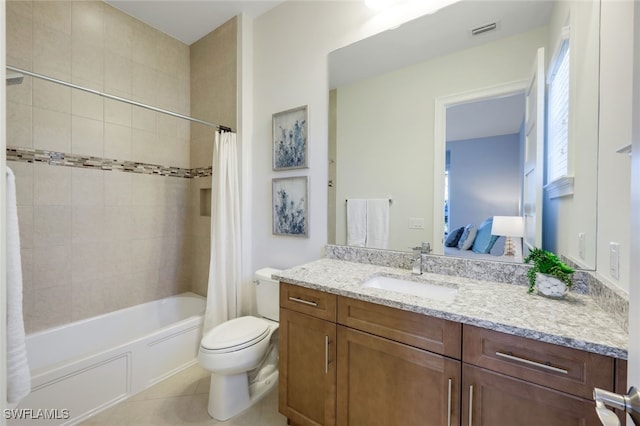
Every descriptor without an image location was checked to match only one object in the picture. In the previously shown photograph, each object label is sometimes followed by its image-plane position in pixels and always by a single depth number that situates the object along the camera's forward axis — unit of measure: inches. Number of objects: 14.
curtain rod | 56.9
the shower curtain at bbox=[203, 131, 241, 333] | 86.9
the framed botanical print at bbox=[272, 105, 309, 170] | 79.9
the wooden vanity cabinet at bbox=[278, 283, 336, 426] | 51.3
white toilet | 61.8
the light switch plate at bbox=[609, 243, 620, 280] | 35.4
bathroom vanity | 32.1
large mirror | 46.3
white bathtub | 59.0
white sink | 53.6
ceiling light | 65.2
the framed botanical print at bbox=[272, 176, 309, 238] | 80.7
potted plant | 43.0
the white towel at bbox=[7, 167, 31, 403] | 37.9
